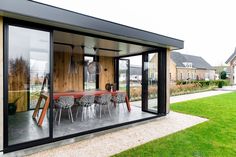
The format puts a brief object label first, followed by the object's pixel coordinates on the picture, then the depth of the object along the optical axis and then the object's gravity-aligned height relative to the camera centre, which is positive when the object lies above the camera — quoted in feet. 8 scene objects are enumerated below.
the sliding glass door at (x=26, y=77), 10.42 +0.14
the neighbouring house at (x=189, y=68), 85.76 +5.85
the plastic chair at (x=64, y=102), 15.06 -2.00
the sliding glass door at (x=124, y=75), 30.83 +0.71
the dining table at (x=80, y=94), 15.63 -1.47
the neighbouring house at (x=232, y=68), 77.97 +4.92
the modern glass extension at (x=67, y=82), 10.95 -0.32
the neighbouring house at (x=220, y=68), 130.93 +8.58
